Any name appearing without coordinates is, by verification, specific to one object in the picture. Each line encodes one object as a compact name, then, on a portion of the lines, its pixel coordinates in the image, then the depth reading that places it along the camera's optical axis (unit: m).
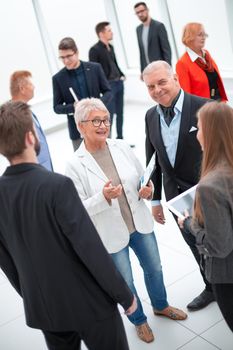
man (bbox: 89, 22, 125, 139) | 7.08
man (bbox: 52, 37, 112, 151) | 5.23
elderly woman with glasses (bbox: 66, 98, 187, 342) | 2.79
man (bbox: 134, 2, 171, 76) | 7.53
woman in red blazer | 4.32
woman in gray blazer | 2.02
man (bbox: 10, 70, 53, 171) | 4.42
